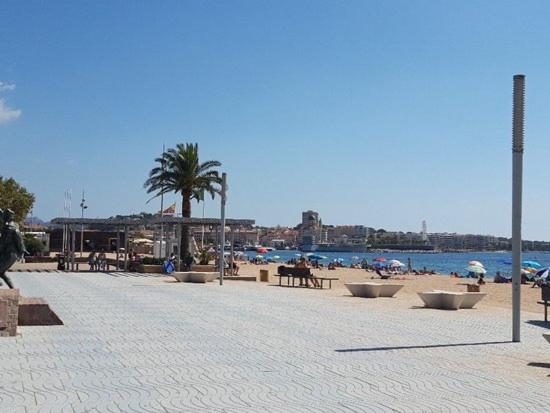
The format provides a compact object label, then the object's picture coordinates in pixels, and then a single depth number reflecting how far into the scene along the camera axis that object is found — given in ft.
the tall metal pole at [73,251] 114.19
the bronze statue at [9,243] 41.96
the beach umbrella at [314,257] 250.94
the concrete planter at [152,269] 111.55
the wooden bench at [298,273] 87.86
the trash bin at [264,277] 101.52
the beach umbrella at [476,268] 167.36
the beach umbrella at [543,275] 130.19
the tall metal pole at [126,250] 114.21
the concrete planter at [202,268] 103.45
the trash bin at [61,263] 119.65
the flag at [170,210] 160.25
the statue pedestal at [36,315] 40.32
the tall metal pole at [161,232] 129.80
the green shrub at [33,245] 185.11
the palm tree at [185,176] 129.29
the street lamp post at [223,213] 88.79
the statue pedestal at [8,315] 35.32
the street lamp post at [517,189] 39.29
